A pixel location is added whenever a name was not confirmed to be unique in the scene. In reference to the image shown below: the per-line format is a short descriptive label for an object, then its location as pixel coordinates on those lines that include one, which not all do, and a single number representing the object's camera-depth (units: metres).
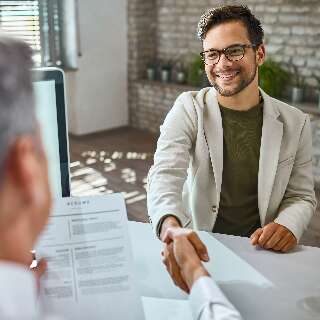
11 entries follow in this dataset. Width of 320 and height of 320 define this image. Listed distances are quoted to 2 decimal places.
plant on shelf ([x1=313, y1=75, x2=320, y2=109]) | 4.23
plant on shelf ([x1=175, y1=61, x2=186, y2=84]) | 5.39
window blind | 4.92
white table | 1.07
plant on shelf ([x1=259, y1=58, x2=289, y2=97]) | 4.32
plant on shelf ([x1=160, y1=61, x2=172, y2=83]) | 5.56
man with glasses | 1.57
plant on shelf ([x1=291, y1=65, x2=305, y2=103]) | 4.30
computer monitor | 1.04
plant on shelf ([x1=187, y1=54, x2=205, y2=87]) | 4.97
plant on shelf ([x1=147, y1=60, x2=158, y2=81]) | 5.72
